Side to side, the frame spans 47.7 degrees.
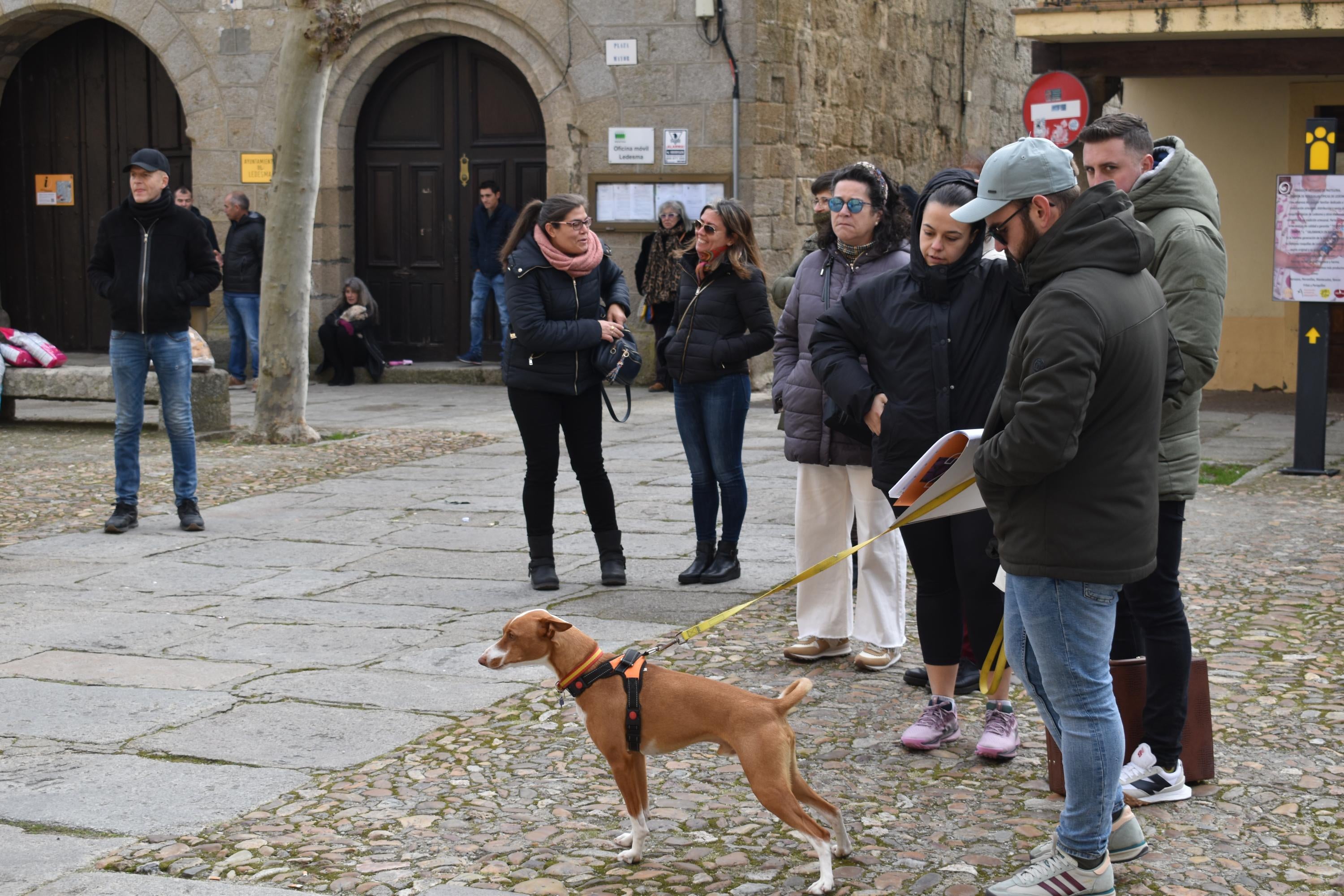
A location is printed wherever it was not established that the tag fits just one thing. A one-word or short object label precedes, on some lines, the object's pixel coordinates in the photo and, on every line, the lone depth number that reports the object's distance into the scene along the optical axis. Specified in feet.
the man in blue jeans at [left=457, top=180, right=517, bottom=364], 50.83
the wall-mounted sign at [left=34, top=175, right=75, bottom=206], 60.23
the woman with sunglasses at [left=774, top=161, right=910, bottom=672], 17.51
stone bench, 39.68
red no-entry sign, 38.45
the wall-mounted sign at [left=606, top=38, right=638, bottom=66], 49.47
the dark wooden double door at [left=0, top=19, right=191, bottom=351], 58.70
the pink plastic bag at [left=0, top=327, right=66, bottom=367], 41.29
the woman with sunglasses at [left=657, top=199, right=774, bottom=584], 21.89
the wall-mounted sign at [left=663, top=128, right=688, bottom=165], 49.03
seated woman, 52.29
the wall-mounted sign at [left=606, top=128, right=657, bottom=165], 49.47
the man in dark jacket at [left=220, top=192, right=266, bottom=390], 49.78
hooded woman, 14.38
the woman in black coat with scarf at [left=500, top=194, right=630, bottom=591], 21.75
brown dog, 11.37
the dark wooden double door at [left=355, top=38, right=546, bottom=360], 52.90
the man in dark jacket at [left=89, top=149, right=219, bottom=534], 26.61
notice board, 49.01
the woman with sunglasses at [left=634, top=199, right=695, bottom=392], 46.44
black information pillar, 32.45
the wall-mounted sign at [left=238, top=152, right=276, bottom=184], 54.19
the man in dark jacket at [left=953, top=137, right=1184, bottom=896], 10.34
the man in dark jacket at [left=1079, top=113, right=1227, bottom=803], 13.04
